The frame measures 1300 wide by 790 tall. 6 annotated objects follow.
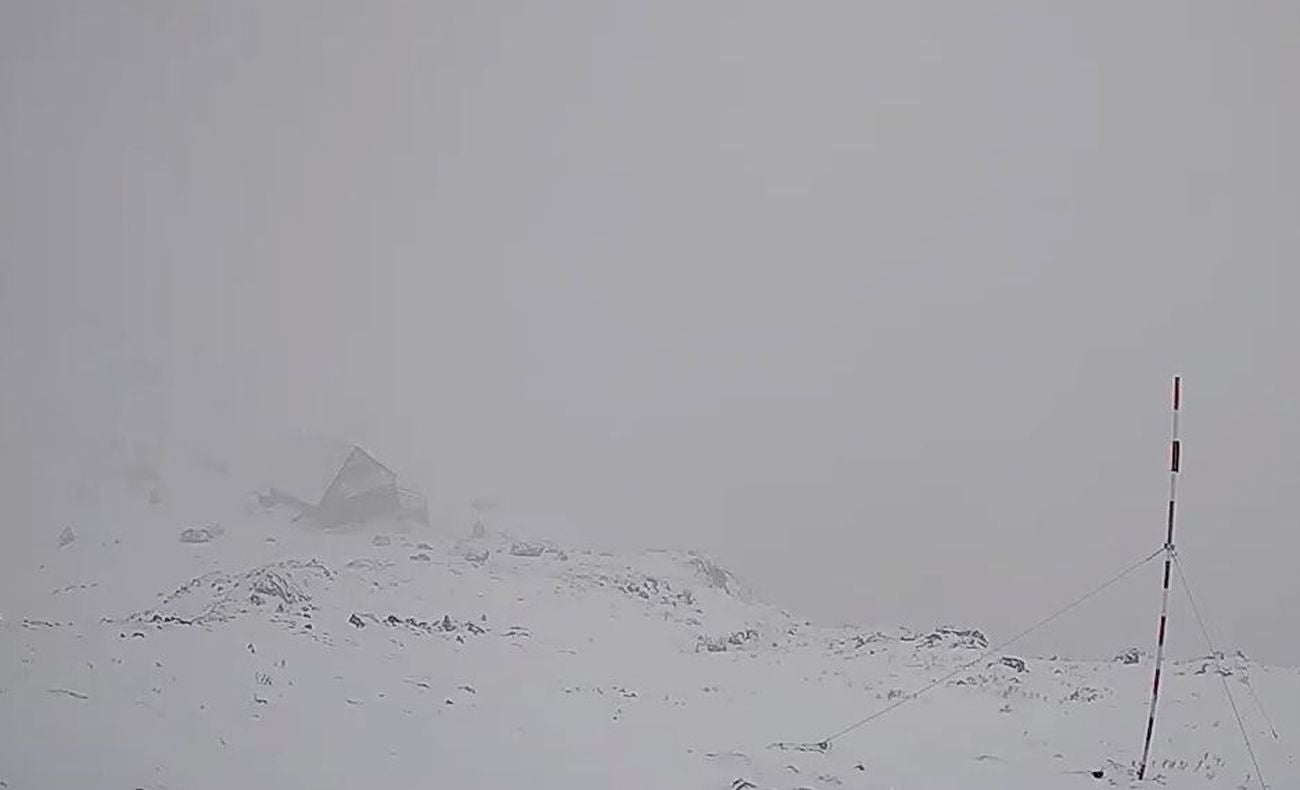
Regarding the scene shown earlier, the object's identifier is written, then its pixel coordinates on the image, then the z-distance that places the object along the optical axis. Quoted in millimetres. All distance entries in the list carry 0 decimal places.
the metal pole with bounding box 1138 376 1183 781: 12003
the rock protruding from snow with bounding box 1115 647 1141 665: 22388
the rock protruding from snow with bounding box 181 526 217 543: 46656
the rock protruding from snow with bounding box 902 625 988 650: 22641
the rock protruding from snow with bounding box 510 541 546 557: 43469
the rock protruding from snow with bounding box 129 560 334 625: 21844
